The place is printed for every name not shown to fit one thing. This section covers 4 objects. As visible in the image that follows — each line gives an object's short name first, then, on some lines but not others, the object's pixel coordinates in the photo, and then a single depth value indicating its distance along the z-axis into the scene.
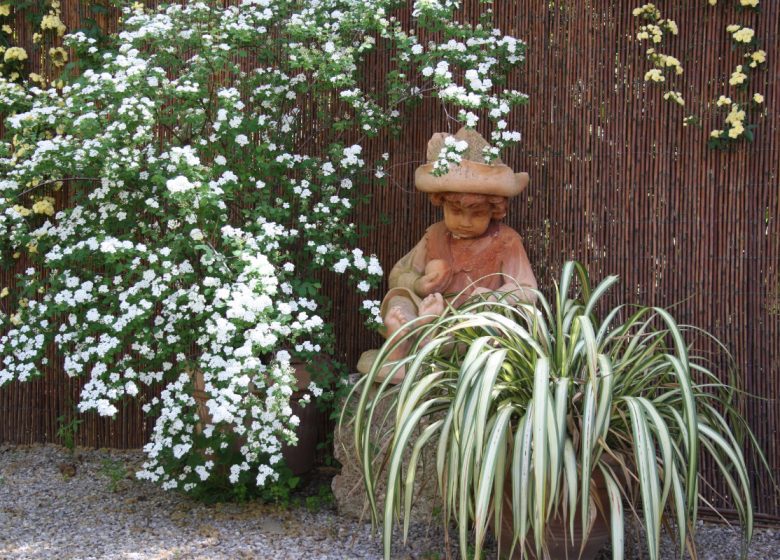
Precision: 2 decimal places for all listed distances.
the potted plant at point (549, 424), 2.32
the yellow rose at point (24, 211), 4.13
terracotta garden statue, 3.31
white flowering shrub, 2.95
